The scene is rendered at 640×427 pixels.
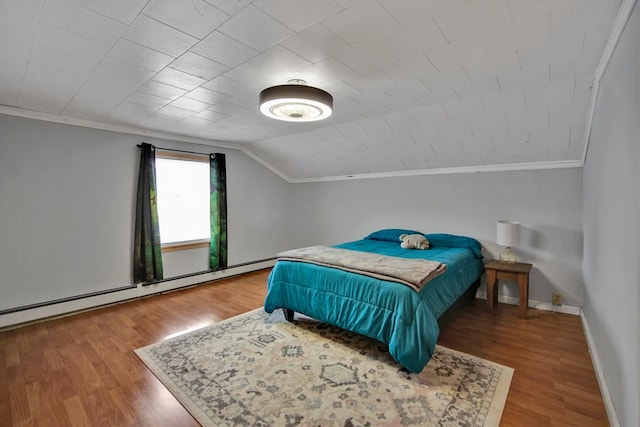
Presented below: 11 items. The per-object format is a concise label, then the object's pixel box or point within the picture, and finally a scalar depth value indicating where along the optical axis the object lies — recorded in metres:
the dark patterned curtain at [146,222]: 3.74
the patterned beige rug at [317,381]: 1.68
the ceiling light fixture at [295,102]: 2.17
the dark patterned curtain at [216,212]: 4.60
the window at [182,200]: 4.09
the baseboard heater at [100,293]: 2.94
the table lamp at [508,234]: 3.22
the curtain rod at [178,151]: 3.89
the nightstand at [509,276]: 3.03
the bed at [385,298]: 2.01
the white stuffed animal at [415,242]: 3.58
